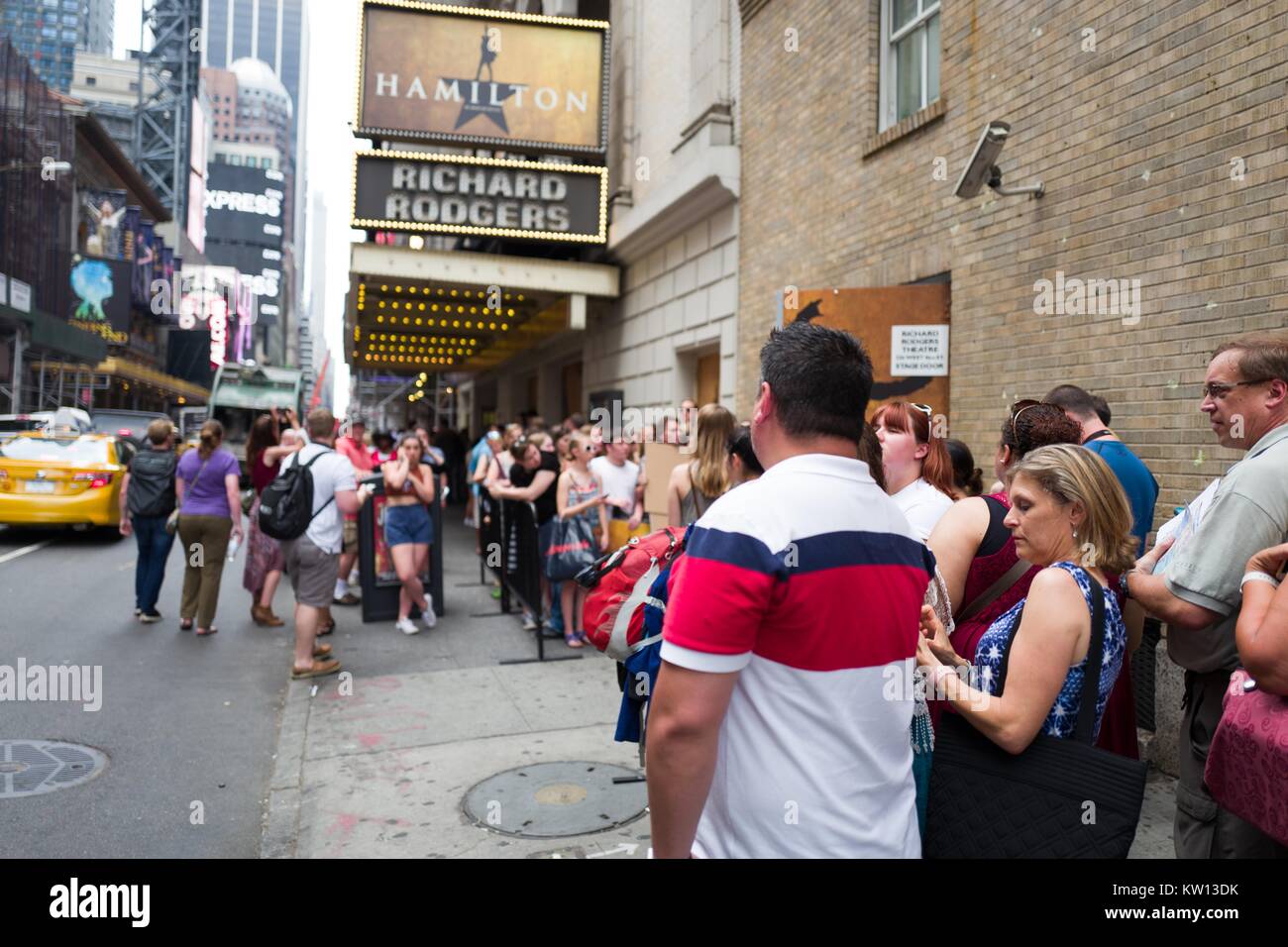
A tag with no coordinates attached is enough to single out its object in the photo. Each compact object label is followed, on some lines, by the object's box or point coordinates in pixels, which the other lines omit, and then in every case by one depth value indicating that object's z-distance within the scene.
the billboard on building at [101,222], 54.35
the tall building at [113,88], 97.06
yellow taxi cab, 13.41
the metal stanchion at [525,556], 8.09
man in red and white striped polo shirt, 1.71
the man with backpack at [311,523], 6.68
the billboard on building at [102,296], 53.00
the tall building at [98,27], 123.88
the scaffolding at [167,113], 95.88
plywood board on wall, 7.80
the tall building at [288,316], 173.12
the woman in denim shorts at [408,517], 8.45
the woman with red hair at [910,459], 3.33
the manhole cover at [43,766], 4.68
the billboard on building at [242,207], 166.25
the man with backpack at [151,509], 8.65
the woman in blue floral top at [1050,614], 2.09
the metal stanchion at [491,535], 9.55
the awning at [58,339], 34.84
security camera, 6.45
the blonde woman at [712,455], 5.59
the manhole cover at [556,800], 4.33
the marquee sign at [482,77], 15.17
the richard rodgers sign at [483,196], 14.78
